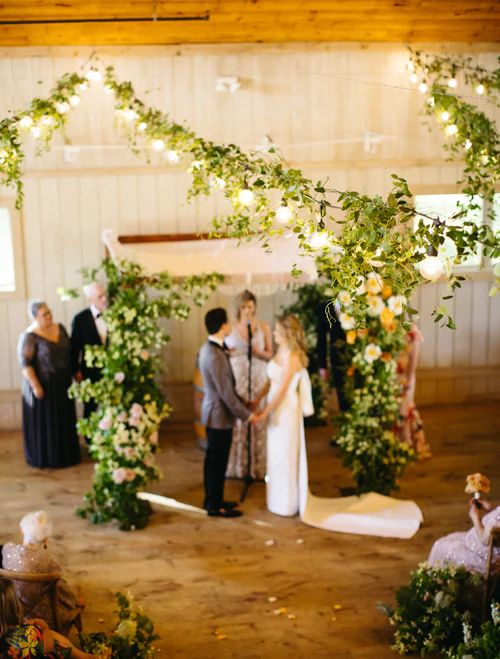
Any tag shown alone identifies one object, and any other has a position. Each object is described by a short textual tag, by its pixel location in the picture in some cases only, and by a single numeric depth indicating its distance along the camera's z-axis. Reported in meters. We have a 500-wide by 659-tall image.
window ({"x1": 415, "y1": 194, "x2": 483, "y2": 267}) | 8.19
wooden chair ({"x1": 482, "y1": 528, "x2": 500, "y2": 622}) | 4.14
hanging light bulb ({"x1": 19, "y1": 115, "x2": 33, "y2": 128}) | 5.01
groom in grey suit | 5.70
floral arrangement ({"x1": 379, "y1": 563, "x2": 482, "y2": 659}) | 4.13
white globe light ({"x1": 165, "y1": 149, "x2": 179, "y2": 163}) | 5.30
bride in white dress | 5.82
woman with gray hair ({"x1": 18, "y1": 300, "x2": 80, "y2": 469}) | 6.85
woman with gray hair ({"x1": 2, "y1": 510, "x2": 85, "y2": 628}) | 3.82
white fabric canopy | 6.77
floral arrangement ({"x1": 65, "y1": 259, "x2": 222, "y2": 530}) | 5.67
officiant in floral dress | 6.54
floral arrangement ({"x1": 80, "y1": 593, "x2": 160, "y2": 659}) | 3.92
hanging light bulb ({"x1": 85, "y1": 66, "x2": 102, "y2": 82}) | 6.10
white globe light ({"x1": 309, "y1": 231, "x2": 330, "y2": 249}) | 3.48
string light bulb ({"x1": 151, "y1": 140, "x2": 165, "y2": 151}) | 5.66
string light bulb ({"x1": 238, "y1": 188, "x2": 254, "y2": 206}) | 4.52
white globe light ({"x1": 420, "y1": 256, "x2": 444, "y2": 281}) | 2.87
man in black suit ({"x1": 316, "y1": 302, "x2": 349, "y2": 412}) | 6.85
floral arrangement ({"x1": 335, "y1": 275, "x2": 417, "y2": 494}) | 5.95
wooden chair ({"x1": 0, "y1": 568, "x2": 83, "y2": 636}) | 3.68
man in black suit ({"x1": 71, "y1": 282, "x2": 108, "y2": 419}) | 7.10
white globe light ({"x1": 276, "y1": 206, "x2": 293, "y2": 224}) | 3.80
